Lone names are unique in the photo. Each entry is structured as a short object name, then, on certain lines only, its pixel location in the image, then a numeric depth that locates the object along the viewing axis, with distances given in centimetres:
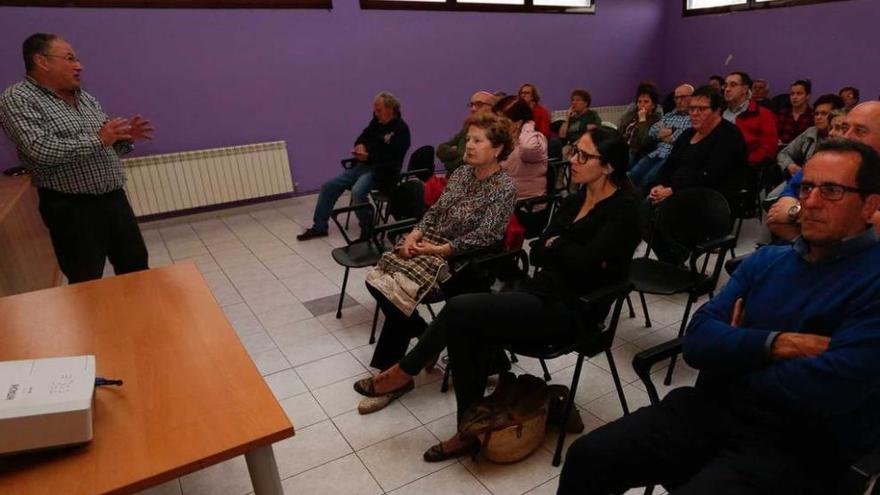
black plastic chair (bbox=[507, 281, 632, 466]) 188
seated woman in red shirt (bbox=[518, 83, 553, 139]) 502
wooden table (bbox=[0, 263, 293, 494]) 104
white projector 100
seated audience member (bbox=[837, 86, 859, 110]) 521
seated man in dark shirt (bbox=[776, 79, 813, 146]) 522
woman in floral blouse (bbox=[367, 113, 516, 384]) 243
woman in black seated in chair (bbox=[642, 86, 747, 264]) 312
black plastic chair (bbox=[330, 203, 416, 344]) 289
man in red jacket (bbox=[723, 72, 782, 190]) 410
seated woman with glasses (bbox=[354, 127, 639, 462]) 192
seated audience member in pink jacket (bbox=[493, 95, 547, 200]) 360
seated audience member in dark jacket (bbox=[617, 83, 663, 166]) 469
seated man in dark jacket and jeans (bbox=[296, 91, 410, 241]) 458
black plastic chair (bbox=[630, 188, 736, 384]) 243
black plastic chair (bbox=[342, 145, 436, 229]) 453
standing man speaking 229
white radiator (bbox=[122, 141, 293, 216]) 495
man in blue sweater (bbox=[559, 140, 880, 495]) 121
